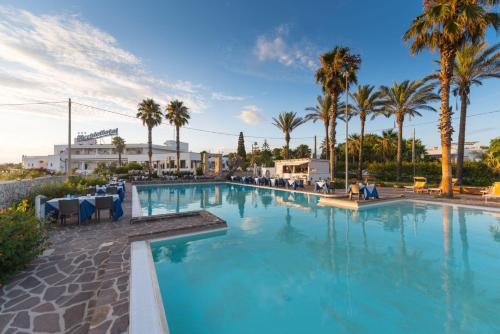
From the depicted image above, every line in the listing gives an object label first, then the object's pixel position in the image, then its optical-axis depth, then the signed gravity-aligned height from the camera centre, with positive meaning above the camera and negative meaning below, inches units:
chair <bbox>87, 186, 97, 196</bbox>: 420.2 -45.9
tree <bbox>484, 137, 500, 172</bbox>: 681.6 +32.2
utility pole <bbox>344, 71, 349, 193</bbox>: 584.5 +123.2
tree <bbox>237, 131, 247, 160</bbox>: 2319.6 +239.5
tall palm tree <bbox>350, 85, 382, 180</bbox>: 912.9 +279.1
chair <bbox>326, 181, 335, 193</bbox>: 641.3 -52.0
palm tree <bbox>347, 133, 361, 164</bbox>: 1408.7 +145.4
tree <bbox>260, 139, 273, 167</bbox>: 1789.6 +85.4
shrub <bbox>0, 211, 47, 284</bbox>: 130.1 -48.4
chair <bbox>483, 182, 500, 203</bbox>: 461.7 -54.0
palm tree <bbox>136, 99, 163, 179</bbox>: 1111.6 +284.2
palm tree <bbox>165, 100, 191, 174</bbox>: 1136.8 +289.8
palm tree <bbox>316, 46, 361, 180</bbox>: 649.8 +311.1
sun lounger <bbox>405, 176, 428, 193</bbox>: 618.2 -57.0
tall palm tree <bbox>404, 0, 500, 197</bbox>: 435.4 +294.4
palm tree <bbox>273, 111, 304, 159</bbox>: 1167.6 +251.0
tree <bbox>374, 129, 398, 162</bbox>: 1341.0 +148.4
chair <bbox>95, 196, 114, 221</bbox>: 297.0 -49.6
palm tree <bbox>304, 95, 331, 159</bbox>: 945.5 +258.9
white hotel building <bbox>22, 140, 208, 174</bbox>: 1760.6 +94.9
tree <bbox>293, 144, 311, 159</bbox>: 1957.7 +154.0
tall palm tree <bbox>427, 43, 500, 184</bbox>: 612.7 +288.3
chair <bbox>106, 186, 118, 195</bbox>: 421.2 -45.7
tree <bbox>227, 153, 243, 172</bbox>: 1519.4 +33.4
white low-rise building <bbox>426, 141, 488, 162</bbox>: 1755.2 +144.4
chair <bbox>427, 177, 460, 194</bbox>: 581.4 -61.7
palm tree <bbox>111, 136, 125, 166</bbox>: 1768.5 +205.3
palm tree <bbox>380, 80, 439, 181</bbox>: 820.0 +271.0
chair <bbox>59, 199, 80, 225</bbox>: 272.7 -51.7
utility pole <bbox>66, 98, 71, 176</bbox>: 611.9 +105.1
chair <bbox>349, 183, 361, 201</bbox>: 503.2 -53.9
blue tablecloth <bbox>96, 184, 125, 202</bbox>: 414.9 -46.2
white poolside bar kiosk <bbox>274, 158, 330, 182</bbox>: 914.7 -5.6
